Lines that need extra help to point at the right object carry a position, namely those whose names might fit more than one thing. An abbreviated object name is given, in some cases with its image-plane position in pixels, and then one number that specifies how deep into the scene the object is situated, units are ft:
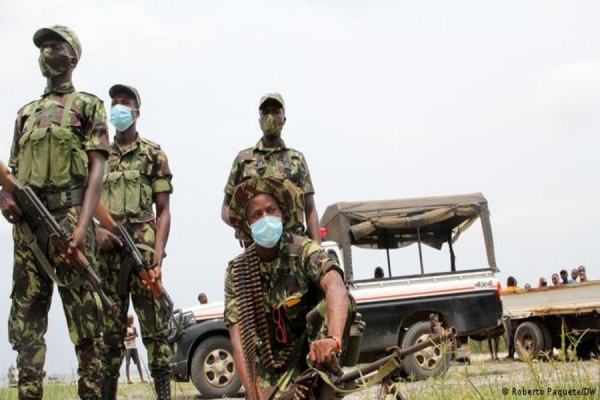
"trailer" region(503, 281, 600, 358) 46.65
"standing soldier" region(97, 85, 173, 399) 20.04
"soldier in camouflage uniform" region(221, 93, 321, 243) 21.63
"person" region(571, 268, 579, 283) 61.87
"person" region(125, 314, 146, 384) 61.03
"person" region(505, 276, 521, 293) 56.95
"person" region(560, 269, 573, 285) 61.57
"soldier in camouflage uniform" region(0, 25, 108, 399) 15.98
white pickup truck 34.81
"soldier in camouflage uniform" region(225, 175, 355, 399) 14.14
